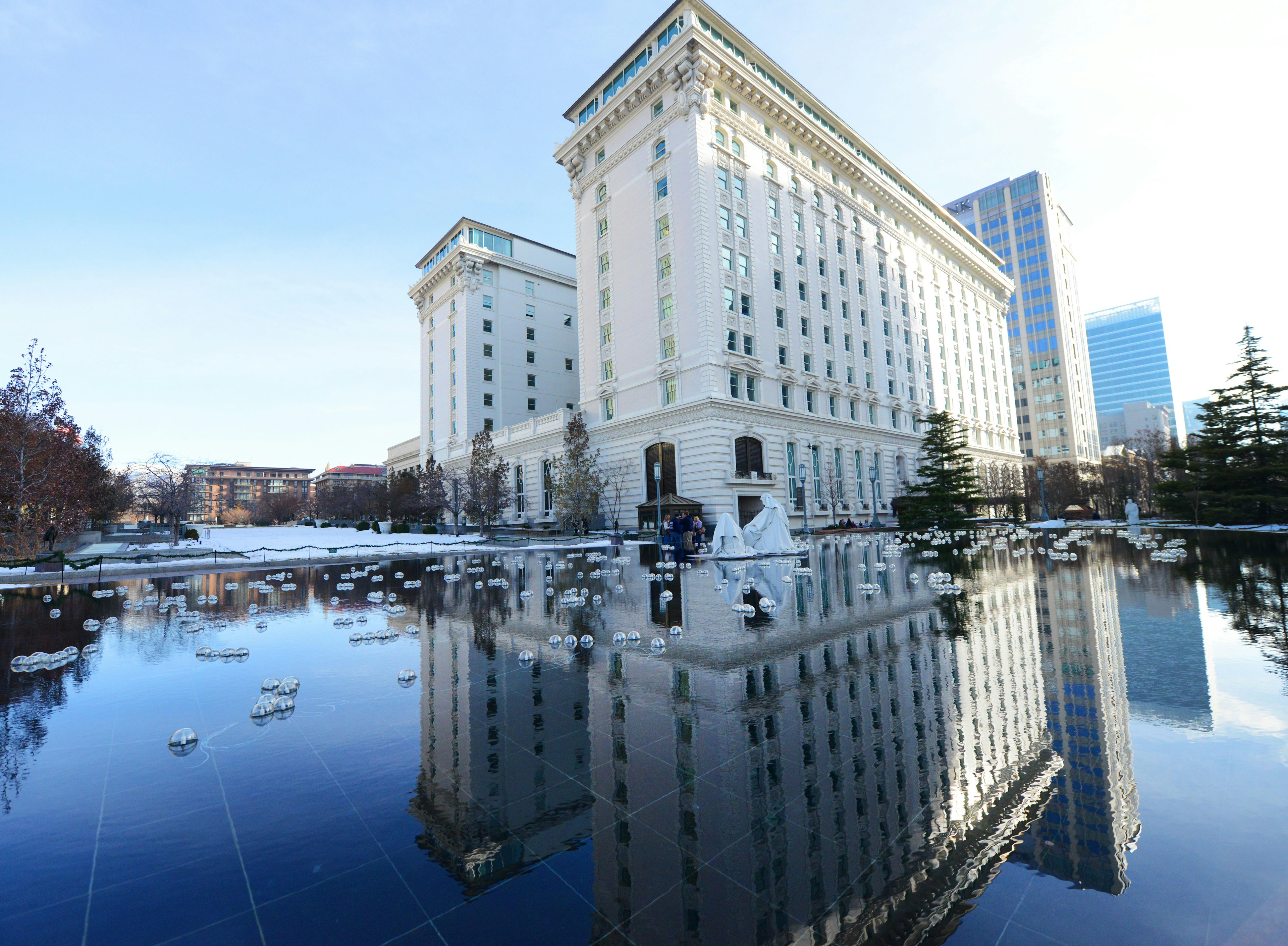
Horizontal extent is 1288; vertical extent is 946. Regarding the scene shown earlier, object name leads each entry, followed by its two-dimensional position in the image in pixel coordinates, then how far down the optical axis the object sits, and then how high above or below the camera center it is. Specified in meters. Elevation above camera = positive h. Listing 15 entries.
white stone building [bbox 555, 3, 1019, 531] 36.19 +17.29
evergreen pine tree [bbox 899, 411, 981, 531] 32.72 +1.17
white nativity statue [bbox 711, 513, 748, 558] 21.61 -0.91
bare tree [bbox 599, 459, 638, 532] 40.38 +2.64
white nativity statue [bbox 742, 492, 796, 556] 22.70 -0.72
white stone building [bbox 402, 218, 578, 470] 58.84 +21.01
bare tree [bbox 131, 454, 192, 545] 45.91 +4.94
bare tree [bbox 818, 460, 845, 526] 41.75 +1.77
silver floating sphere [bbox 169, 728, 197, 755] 4.75 -1.69
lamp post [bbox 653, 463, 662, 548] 30.45 +2.44
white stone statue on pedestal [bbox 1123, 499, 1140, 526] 37.47 -0.84
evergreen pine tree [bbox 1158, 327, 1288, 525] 30.73 +2.29
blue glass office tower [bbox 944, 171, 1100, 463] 98.00 +31.28
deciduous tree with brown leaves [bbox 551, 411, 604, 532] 39.50 +2.90
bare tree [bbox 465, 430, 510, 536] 44.69 +3.48
